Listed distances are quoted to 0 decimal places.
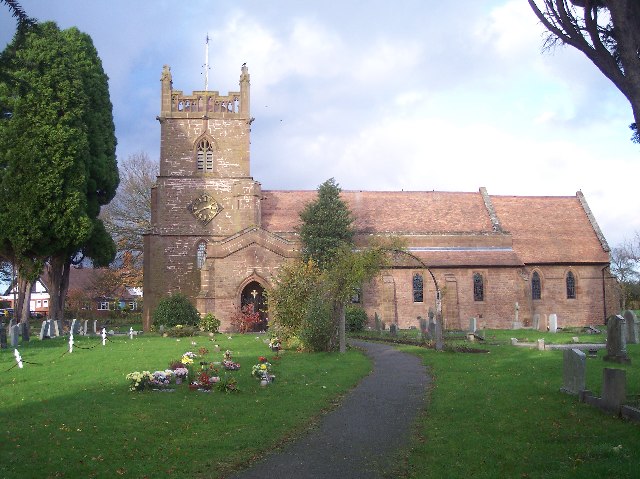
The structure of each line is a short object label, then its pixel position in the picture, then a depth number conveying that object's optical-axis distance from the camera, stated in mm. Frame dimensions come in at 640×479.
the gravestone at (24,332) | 27400
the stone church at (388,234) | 42156
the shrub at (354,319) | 35750
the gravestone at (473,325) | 33594
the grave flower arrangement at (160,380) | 14258
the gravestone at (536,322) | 36969
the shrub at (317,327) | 23188
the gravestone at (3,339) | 24142
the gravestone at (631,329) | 23859
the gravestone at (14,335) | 24609
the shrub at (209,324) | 34438
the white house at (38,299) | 75438
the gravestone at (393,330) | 33203
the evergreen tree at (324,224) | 40031
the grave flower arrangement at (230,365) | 17281
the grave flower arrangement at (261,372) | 15498
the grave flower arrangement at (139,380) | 13789
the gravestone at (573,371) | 12523
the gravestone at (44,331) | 29031
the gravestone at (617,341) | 17359
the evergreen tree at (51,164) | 30500
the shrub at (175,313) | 34562
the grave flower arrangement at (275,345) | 24241
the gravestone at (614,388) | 10844
